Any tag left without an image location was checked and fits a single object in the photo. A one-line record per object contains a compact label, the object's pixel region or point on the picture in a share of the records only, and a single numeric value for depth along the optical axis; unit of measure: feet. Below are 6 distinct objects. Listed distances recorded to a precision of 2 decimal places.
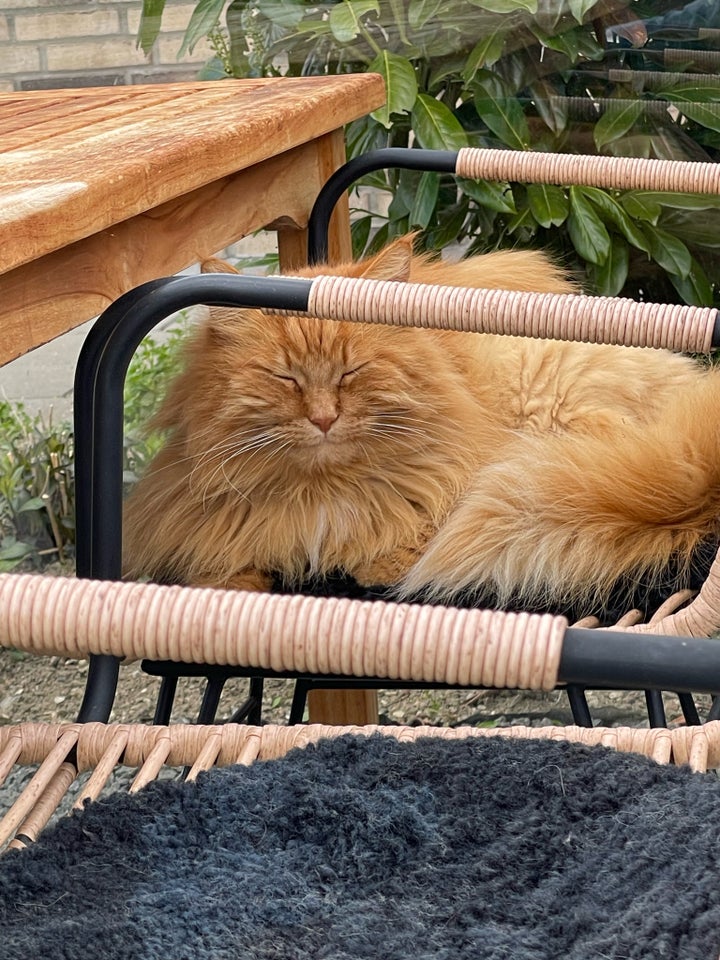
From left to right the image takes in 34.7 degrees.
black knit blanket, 1.88
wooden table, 2.85
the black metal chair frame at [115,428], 3.20
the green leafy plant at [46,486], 7.64
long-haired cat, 3.43
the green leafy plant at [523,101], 6.86
